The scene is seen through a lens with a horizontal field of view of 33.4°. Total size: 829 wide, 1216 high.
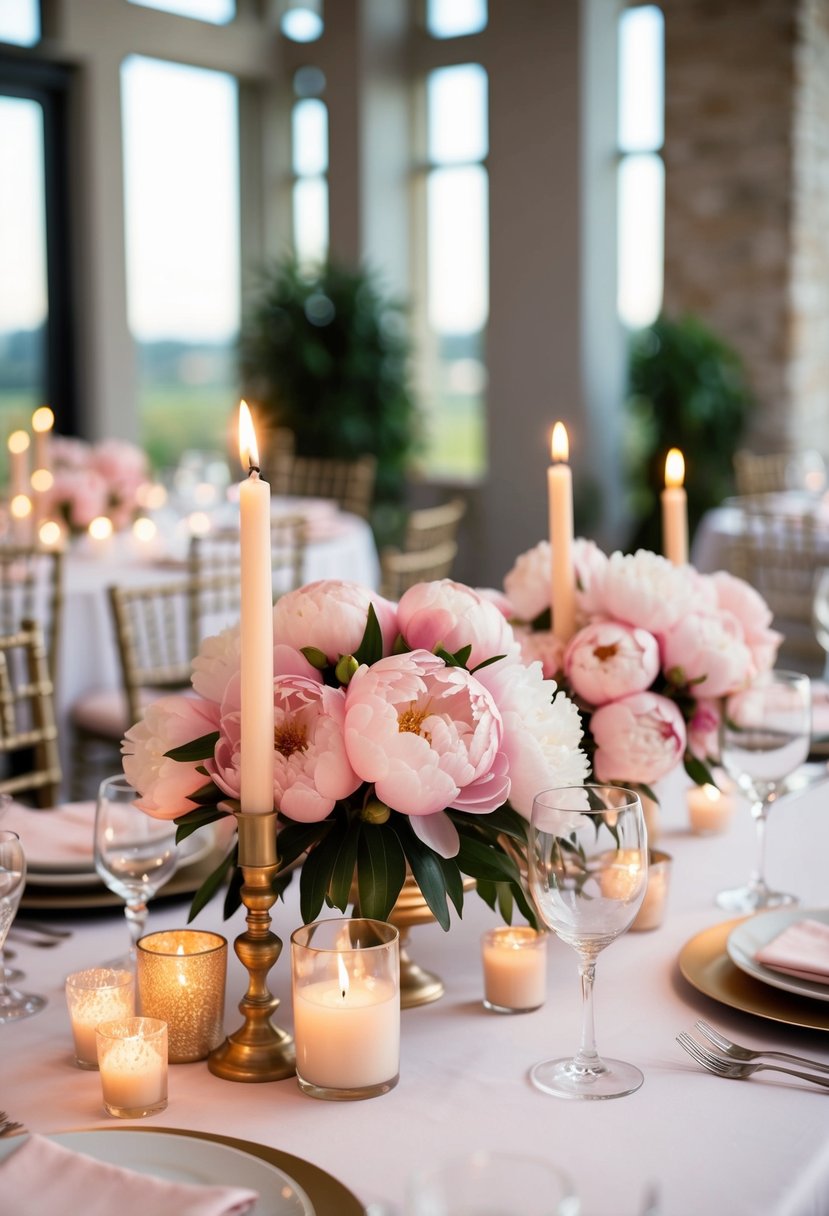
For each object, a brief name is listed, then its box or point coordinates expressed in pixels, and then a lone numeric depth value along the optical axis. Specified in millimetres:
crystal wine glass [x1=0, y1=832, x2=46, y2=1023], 1098
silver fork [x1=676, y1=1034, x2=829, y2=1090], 1001
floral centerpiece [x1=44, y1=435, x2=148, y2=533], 3816
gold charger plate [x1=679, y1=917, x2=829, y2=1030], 1086
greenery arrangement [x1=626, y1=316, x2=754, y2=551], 6297
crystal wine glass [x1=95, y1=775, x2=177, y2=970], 1244
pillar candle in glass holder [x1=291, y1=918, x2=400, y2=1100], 974
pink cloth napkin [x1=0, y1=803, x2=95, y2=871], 1432
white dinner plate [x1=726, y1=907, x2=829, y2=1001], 1105
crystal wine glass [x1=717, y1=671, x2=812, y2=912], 1358
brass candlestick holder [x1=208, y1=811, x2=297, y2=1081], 1000
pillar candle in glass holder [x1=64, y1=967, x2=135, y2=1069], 1052
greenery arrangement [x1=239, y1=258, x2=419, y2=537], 7035
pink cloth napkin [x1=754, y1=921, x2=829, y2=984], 1115
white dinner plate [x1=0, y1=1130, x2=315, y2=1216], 837
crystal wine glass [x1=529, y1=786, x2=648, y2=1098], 960
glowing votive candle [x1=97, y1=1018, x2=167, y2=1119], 977
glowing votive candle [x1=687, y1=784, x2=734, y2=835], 1588
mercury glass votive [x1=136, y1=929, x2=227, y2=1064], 1043
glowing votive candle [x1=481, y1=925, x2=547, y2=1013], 1135
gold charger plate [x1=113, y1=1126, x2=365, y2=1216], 832
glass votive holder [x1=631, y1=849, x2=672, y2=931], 1294
